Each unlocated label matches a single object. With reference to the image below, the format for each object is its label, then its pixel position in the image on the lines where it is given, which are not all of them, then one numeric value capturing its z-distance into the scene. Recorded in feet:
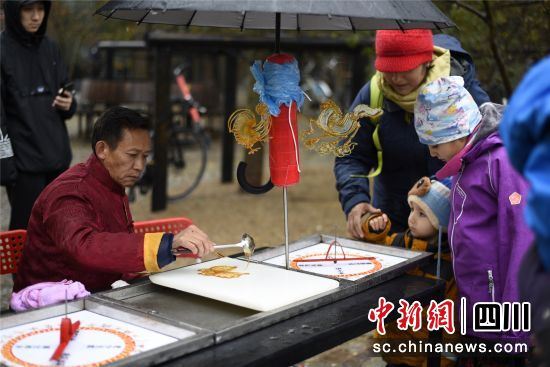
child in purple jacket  8.36
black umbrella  6.98
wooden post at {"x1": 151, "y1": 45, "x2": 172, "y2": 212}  24.26
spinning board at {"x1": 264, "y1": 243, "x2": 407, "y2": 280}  8.49
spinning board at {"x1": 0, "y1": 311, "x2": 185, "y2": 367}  5.76
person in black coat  13.21
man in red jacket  7.54
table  6.02
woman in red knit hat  10.27
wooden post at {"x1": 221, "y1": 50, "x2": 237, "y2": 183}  29.01
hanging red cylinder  8.44
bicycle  27.87
